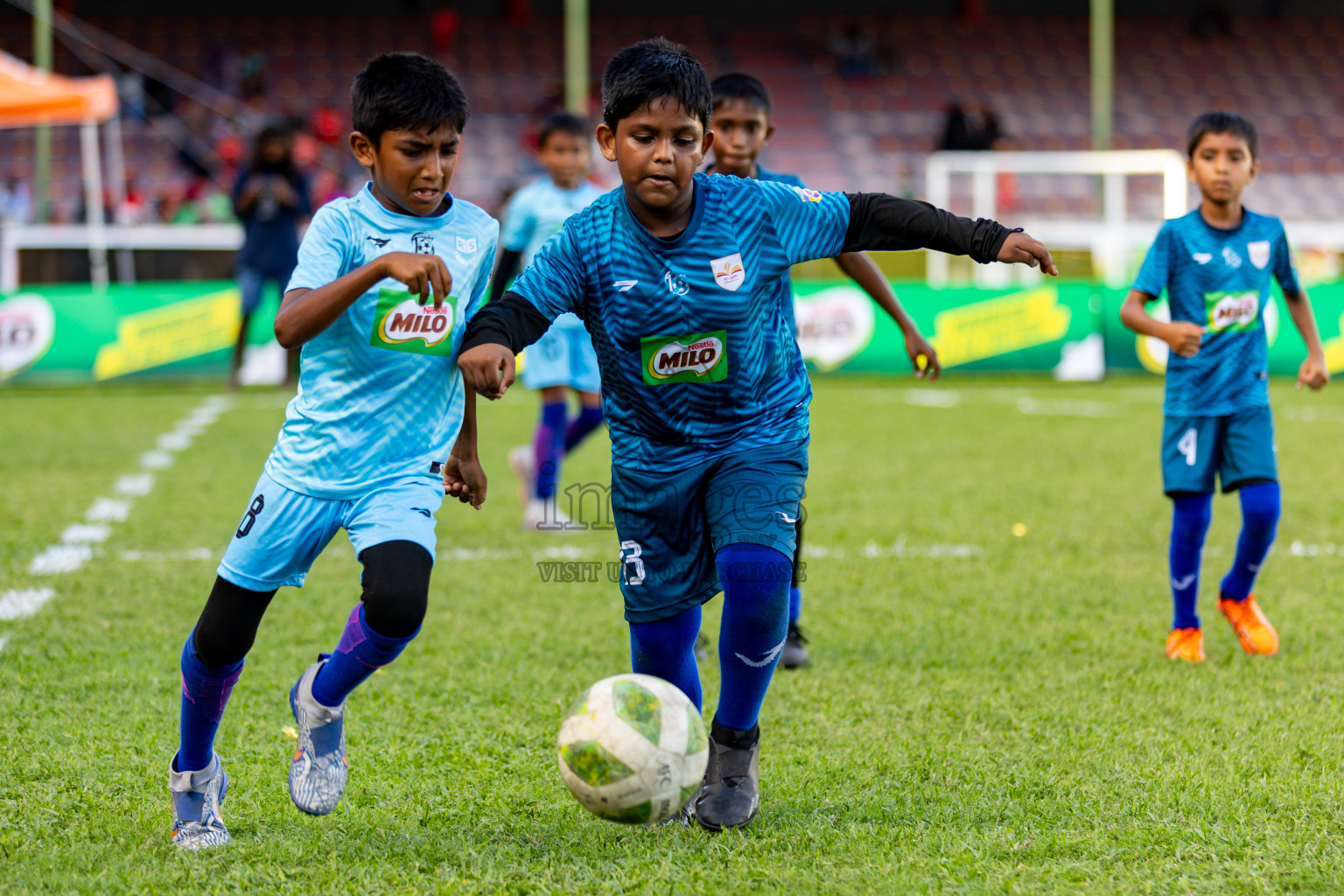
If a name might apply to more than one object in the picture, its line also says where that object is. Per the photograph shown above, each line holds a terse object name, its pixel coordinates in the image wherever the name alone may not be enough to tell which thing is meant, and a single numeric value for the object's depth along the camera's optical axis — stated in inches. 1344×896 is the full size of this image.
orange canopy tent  1143.6
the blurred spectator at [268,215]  979.3
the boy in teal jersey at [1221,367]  394.0
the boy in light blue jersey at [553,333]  569.9
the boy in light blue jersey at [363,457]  252.8
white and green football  235.6
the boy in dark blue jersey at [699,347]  251.0
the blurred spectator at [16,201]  1588.1
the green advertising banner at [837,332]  1058.7
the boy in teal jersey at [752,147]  361.4
